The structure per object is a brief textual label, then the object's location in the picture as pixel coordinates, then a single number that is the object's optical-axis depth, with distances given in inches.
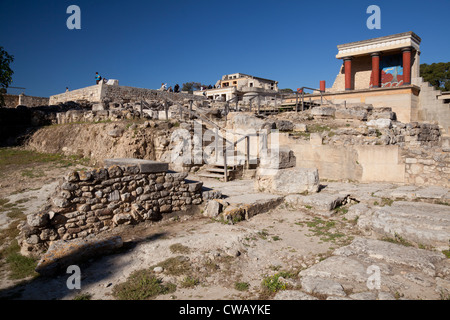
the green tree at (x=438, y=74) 1305.4
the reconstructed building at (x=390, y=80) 701.3
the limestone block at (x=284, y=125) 529.9
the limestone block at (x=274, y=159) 331.6
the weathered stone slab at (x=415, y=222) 173.6
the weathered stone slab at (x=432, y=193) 245.7
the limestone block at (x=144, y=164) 234.1
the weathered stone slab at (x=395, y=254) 145.3
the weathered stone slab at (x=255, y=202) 254.8
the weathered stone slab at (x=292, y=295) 119.3
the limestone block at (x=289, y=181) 300.5
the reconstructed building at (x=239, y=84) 1166.3
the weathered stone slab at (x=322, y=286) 122.1
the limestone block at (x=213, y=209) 251.8
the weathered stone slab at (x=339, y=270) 135.8
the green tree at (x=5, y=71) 577.6
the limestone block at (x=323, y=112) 613.6
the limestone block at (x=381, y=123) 532.5
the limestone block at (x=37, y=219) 189.9
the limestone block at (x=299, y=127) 522.2
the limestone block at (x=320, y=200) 255.0
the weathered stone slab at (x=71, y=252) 154.2
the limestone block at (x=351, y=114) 595.2
